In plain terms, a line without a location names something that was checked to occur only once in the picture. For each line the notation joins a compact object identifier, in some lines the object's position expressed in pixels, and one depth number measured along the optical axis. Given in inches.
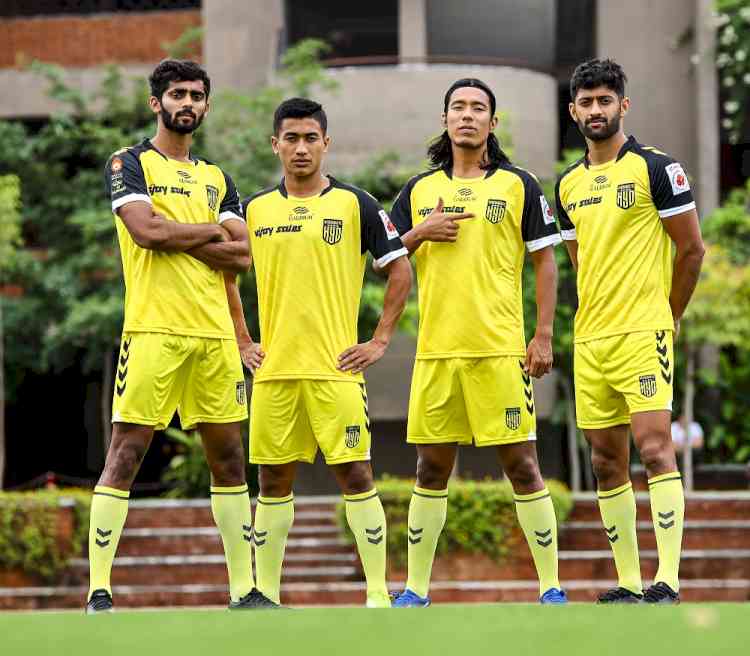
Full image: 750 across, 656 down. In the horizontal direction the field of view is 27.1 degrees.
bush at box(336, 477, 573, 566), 630.5
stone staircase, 621.3
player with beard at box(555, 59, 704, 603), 290.2
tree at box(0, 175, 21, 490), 795.4
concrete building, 864.9
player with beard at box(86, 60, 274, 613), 284.0
